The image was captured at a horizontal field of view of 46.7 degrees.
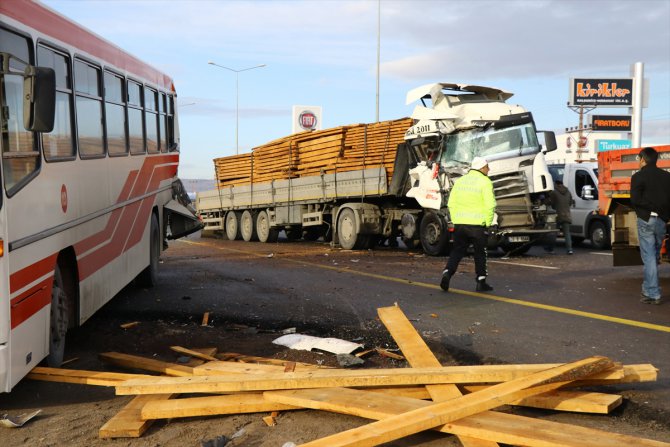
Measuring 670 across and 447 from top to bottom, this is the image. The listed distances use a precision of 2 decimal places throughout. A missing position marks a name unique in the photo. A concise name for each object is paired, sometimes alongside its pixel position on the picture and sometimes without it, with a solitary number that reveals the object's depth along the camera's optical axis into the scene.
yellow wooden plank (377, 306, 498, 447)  4.66
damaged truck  16.05
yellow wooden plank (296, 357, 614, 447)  4.02
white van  18.92
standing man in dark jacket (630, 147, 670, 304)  9.16
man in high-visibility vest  10.48
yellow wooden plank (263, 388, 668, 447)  3.99
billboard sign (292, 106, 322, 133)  59.38
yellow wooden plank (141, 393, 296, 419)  4.73
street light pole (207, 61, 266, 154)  54.96
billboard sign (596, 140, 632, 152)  79.17
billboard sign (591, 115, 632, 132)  77.81
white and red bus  4.93
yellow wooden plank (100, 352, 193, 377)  5.64
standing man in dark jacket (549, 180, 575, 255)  17.62
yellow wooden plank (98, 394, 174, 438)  4.57
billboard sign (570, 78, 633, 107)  71.69
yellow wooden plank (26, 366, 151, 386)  5.52
